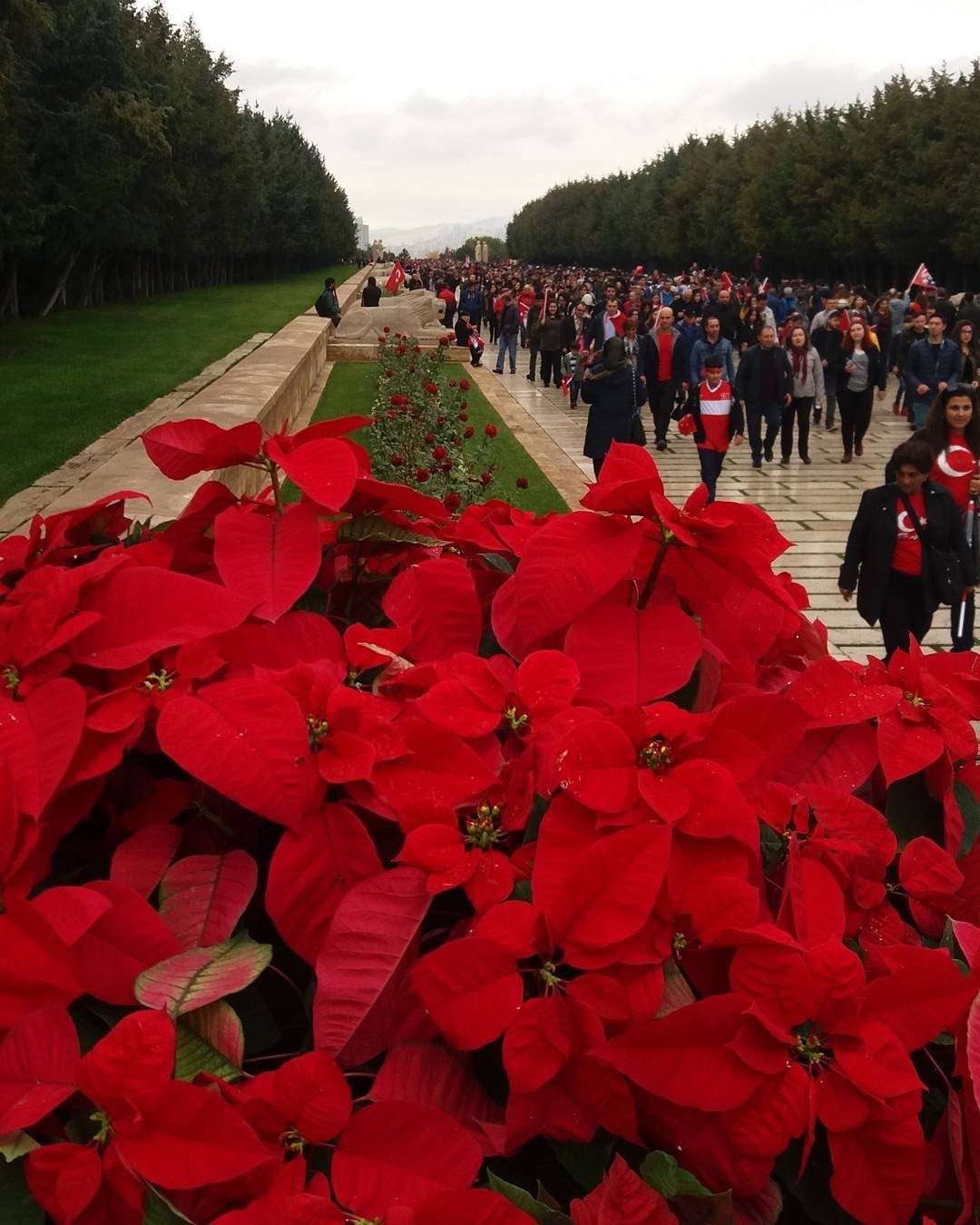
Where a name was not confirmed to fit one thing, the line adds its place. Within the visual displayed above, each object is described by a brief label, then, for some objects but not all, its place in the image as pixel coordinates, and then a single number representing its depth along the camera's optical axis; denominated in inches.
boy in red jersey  422.9
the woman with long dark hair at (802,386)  514.6
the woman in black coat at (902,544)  227.5
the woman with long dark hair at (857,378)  511.8
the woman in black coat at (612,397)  428.5
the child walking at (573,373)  669.3
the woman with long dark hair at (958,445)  264.1
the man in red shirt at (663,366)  544.4
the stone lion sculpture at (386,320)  983.6
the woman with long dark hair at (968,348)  551.5
